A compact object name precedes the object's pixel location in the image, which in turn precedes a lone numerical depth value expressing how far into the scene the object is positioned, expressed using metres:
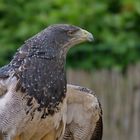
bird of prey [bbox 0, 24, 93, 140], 12.89
